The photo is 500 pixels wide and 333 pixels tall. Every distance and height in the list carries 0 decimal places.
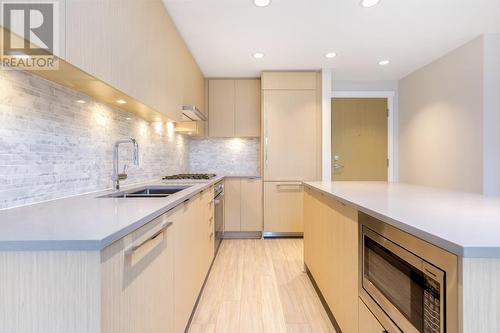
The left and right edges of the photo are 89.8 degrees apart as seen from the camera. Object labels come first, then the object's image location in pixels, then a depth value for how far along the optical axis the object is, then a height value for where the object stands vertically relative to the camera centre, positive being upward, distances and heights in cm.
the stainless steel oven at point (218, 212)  295 -58
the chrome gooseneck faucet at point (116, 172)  181 -4
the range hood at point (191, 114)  262 +58
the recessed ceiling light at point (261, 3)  213 +140
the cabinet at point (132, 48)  107 +68
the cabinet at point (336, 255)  133 -58
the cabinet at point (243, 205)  377 -59
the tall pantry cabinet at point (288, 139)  374 +40
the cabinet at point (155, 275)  75 -45
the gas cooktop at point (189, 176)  298 -13
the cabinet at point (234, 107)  407 +95
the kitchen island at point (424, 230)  66 -22
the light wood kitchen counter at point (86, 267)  67 -30
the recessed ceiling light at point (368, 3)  213 +140
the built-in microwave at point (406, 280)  71 -41
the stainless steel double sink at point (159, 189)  200 -19
